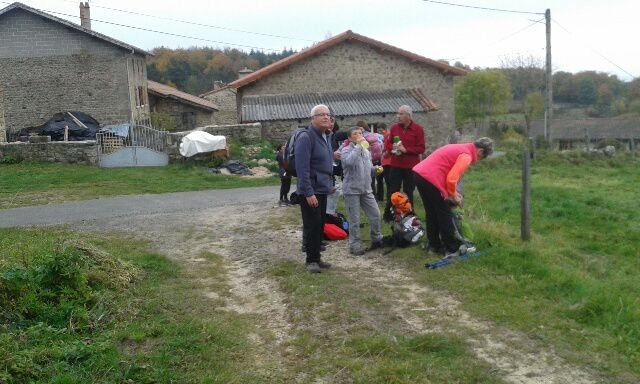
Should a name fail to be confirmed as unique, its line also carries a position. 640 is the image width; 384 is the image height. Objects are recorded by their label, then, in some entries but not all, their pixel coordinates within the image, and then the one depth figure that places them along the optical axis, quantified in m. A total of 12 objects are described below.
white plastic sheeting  19.41
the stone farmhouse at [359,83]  25.02
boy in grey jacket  7.37
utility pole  28.22
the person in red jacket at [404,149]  8.74
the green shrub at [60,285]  5.16
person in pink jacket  6.69
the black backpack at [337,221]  8.60
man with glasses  6.59
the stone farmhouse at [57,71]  28.95
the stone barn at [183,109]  39.22
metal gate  20.98
